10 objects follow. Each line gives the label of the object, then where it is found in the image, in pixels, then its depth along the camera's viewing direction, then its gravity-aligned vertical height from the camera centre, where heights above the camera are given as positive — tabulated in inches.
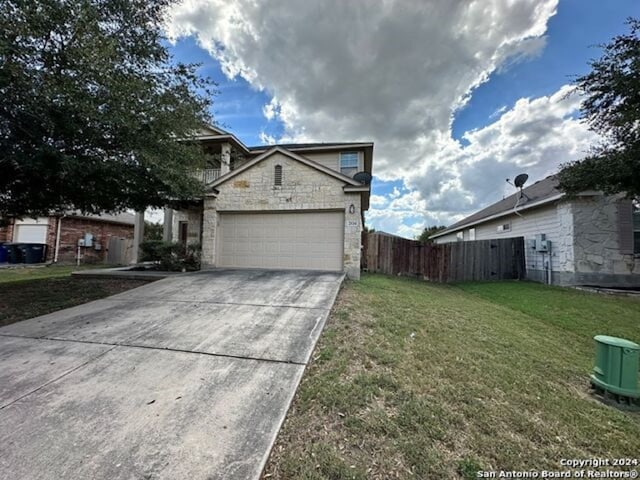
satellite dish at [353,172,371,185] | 502.6 +135.3
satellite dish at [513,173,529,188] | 492.7 +140.2
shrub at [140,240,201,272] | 403.5 -13.6
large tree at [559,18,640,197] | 287.9 +161.6
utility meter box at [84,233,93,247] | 660.7 +5.4
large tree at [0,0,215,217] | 189.9 +105.5
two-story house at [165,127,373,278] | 379.2 +47.1
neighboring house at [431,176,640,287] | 383.2 +29.8
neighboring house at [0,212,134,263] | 638.5 +13.6
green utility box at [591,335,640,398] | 117.4 -44.6
